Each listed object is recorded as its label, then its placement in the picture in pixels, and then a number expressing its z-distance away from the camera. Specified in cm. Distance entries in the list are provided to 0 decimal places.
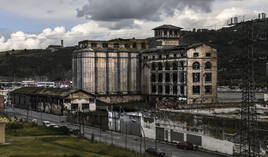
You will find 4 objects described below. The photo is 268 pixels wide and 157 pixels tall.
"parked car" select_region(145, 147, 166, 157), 4578
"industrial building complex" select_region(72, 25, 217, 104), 8881
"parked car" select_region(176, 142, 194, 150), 5191
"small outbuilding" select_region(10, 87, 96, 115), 8840
